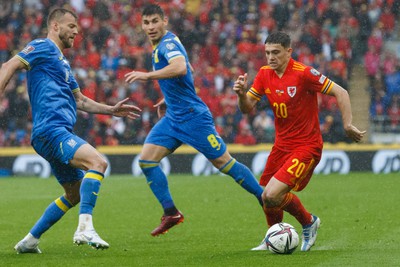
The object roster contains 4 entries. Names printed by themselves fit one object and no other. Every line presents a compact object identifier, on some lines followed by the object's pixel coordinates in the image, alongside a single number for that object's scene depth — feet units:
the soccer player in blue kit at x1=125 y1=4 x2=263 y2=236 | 64.85
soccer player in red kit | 57.72
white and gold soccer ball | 55.62
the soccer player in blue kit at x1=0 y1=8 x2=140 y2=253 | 55.06
